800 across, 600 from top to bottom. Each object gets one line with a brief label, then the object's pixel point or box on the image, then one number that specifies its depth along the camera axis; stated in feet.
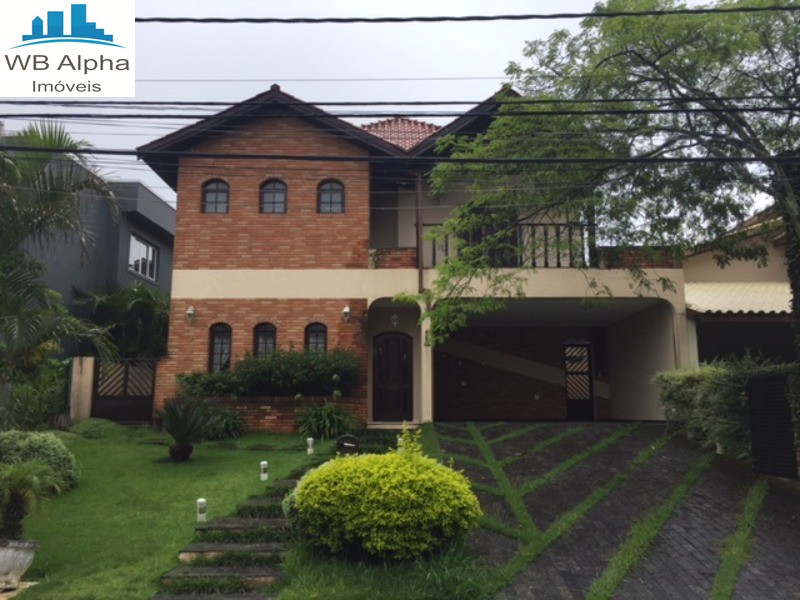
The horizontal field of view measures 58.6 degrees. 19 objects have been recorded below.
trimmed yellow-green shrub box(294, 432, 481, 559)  21.86
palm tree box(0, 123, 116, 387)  30.83
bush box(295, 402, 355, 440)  44.65
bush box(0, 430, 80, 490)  31.22
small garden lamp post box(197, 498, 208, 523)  26.21
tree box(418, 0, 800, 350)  32.68
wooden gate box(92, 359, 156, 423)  50.80
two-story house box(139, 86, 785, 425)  48.62
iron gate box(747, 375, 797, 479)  30.96
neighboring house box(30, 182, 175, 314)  61.41
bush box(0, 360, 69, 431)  32.19
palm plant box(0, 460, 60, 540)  21.93
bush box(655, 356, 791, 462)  33.83
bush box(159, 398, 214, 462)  37.09
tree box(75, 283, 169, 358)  61.16
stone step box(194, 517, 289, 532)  25.86
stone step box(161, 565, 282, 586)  21.84
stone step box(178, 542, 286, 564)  23.59
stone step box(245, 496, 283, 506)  28.48
